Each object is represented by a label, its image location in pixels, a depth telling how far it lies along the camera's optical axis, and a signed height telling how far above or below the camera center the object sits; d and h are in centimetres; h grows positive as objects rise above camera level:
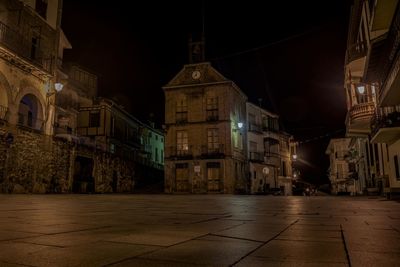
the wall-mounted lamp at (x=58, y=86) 2194 +629
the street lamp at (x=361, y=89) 1912 +535
